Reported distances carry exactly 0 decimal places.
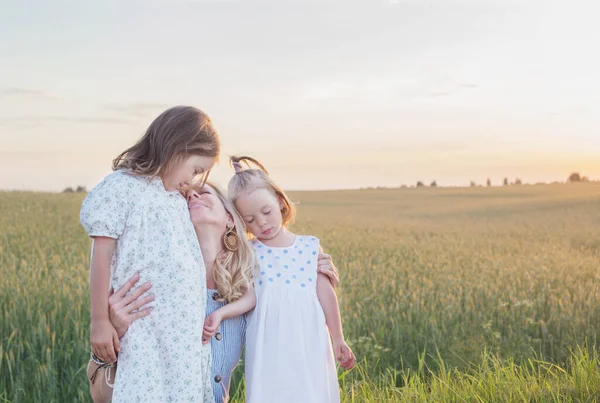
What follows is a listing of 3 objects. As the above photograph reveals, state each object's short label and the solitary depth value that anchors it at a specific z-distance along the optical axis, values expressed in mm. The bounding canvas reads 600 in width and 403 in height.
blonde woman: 3453
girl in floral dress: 3168
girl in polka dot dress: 3443
